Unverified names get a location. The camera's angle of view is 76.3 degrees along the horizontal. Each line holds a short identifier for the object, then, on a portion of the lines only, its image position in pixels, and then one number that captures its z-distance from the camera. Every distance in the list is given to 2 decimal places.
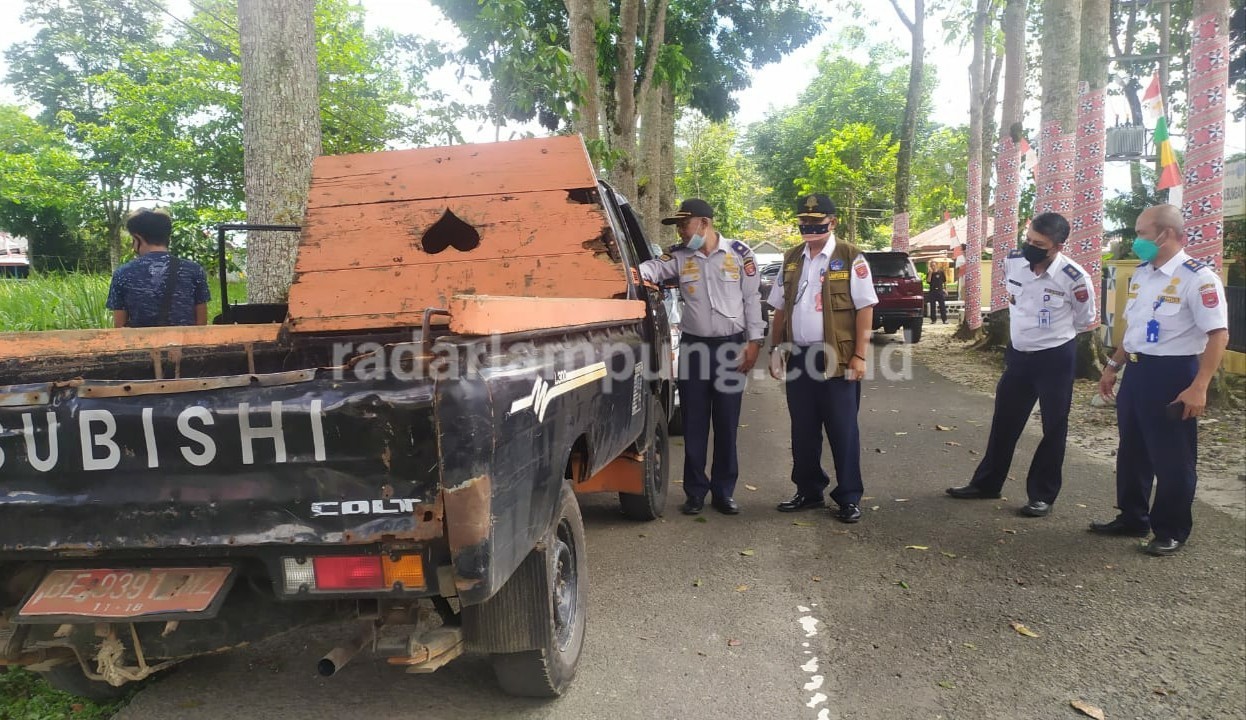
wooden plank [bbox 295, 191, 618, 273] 3.90
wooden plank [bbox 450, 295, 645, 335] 1.95
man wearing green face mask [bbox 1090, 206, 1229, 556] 3.93
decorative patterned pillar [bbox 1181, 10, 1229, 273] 7.60
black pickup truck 1.94
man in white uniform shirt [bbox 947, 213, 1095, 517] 4.67
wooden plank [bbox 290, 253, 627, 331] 3.84
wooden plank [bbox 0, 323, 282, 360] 2.52
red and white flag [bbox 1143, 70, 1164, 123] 9.27
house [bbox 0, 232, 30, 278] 32.38
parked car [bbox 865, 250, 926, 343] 15.81
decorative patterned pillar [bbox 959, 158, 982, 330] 15.92
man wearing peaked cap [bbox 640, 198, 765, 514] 4.92
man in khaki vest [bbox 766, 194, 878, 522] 4.72
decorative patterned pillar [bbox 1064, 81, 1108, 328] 9.52
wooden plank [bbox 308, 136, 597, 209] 4.02
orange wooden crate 3.86
